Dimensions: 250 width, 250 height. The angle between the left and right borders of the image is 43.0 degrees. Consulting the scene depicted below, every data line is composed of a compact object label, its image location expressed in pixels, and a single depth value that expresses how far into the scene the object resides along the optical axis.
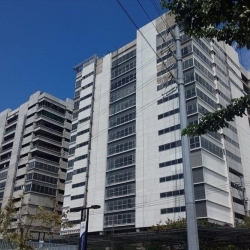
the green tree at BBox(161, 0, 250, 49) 7.57
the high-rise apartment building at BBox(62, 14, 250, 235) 55.06
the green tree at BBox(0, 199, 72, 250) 19.02
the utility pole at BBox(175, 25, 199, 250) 10.55
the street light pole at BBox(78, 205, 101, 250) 17.83
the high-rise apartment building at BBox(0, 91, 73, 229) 76.38
